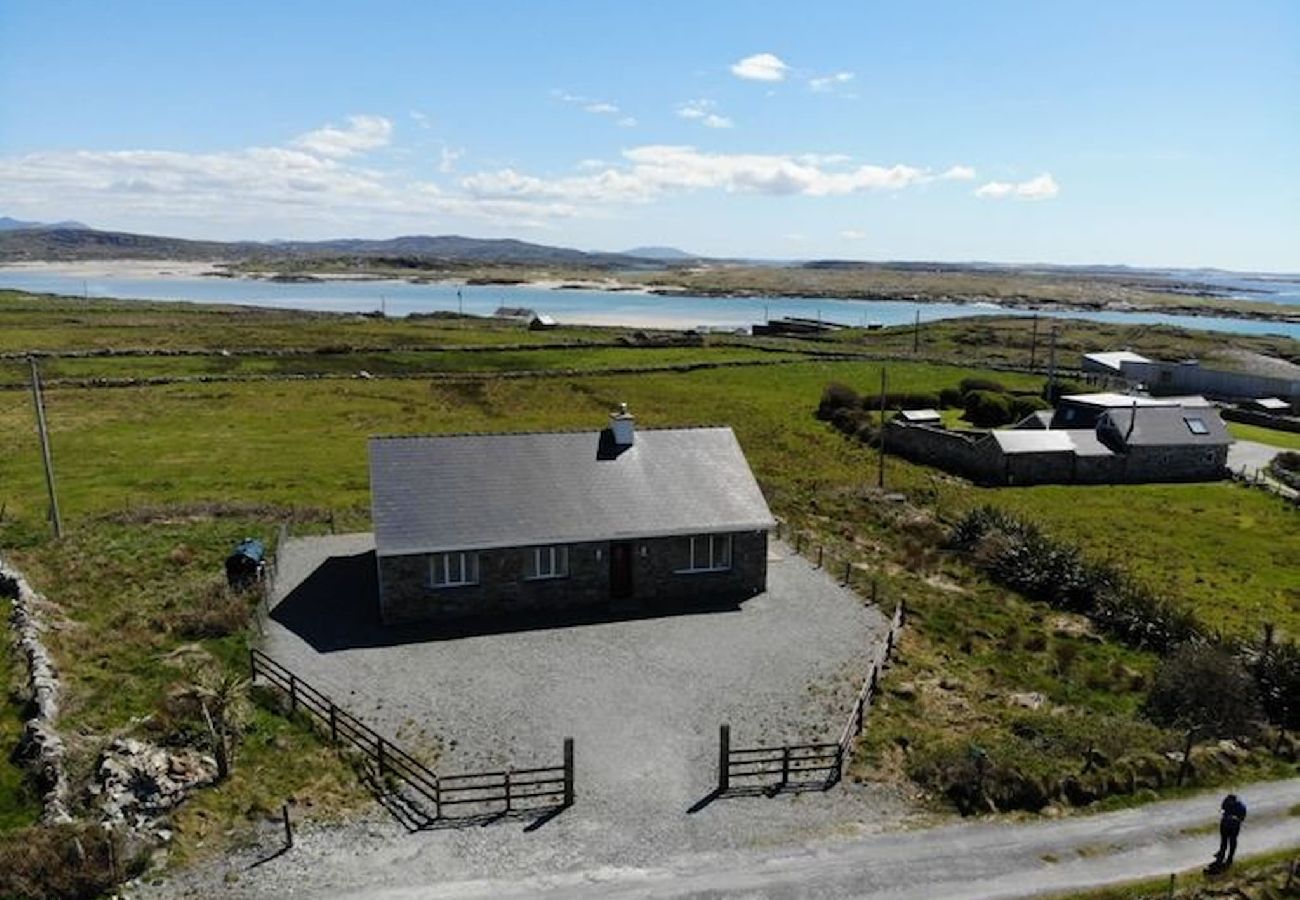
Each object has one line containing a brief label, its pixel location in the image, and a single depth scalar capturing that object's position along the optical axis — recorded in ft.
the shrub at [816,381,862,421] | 222.48
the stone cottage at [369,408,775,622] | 93.09
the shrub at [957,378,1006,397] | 245.04
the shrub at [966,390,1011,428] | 214.90
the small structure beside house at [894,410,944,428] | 195.72
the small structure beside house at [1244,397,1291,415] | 234.85
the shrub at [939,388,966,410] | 240.12
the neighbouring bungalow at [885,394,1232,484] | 168.96
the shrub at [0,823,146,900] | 51.06
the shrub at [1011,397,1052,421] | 218.18
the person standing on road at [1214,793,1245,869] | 55.31
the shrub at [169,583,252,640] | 86.38
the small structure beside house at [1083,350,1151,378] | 276.41
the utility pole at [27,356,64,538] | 115.03
